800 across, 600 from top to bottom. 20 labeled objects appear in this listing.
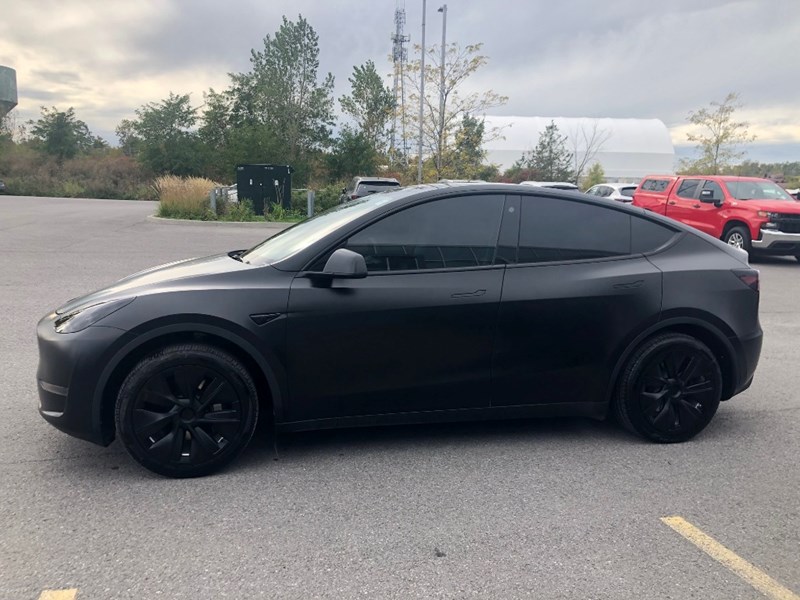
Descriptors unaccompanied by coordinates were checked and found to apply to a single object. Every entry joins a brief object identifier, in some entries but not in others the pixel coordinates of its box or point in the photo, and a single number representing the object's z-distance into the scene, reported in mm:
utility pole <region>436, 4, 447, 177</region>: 27672
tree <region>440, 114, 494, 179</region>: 28516
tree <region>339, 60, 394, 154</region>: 51406
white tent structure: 57500
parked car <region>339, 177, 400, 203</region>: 19609
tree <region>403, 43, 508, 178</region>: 27234
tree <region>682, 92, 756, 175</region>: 34750
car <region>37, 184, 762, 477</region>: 3348
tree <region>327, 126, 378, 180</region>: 42906
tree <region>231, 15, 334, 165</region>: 45125
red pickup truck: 13555
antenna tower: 29188
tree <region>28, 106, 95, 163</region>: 59562
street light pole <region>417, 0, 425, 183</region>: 27516
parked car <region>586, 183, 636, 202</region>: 23000
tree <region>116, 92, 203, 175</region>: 51438
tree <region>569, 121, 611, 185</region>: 49719
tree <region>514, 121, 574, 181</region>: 46562
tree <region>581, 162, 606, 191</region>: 43922
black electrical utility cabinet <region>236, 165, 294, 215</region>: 22062
